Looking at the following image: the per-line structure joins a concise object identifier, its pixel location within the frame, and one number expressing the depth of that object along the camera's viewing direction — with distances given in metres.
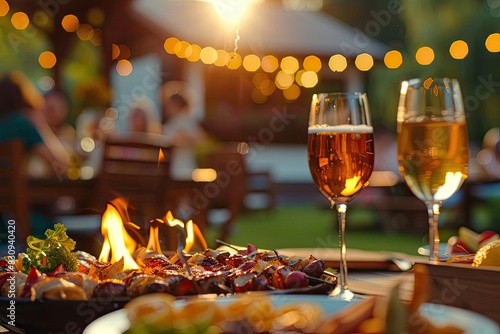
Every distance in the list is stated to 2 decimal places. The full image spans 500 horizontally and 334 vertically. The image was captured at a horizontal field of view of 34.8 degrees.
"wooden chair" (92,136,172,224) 4.64
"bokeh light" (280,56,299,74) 15.95
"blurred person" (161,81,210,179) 9.61
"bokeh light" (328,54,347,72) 15.97
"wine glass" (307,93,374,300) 1.38
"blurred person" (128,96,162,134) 9.27
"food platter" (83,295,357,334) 0.72
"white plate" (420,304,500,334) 0.68
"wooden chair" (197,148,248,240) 5.25
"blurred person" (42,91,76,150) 7.96
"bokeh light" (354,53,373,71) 15.51
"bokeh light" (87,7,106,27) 10.49
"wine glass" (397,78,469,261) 1.42
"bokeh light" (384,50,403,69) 15.77
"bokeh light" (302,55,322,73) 15.89
